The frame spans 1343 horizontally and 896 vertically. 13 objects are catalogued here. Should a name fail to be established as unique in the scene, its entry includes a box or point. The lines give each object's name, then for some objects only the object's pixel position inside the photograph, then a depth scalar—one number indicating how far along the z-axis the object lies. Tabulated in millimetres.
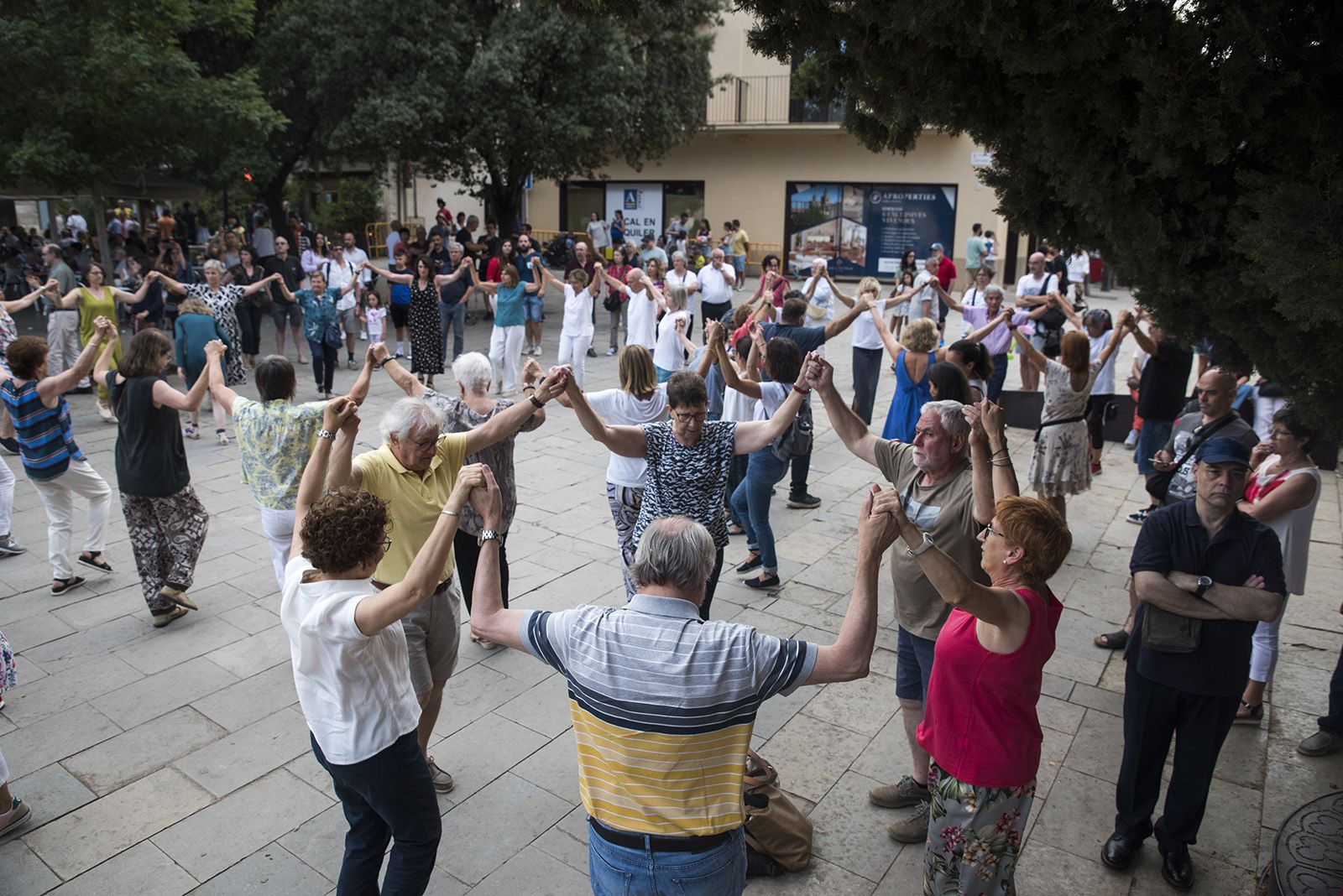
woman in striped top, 6352
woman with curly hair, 2994
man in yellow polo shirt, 4094
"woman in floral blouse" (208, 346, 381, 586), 5242
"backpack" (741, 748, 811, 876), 3869
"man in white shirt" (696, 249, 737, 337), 14500
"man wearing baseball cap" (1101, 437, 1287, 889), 3652
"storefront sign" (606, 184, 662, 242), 30781
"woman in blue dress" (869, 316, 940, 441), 7324
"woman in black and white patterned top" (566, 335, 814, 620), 4531
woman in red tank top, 3025
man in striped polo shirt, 2504
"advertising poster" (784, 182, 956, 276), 27547
